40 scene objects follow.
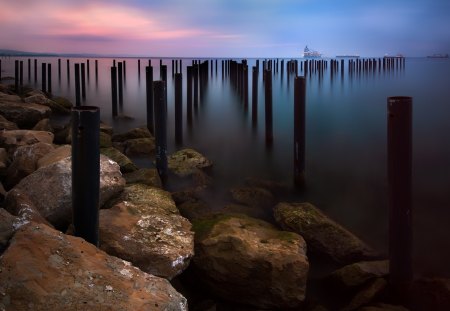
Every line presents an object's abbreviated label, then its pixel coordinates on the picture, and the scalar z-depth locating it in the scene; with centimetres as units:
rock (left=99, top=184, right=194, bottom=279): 342
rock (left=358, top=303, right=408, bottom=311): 381
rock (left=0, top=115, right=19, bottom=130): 780
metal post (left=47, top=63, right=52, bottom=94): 2134
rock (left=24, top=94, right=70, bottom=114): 1260
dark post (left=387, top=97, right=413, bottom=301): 412
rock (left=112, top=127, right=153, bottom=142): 1003
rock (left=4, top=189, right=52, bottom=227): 311
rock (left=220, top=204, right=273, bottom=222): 602
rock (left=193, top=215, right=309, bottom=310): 377
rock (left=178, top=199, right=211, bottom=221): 550
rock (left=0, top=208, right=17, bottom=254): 263
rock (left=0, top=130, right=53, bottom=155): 642
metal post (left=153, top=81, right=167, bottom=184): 727
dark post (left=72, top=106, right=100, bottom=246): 325
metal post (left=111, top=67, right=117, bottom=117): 1532
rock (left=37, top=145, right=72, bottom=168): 449
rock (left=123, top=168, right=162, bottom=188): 591
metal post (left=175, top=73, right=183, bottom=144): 1068
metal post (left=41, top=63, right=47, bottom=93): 2170
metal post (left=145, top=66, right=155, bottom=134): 1127
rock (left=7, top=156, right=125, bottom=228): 376
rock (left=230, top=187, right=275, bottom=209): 664
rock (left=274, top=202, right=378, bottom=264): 500
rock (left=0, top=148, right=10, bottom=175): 535
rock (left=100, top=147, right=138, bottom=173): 672
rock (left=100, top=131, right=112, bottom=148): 810
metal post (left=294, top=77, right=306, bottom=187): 720
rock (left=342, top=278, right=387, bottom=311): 405
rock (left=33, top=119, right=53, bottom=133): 835
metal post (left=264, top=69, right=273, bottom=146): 1084
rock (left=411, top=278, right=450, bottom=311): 421
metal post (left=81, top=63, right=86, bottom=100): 2041
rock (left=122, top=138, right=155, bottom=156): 905
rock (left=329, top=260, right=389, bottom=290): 432
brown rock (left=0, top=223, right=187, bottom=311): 223
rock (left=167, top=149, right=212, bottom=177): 783
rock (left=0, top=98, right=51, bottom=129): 927
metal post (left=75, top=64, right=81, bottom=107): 1773
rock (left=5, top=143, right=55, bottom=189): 500
